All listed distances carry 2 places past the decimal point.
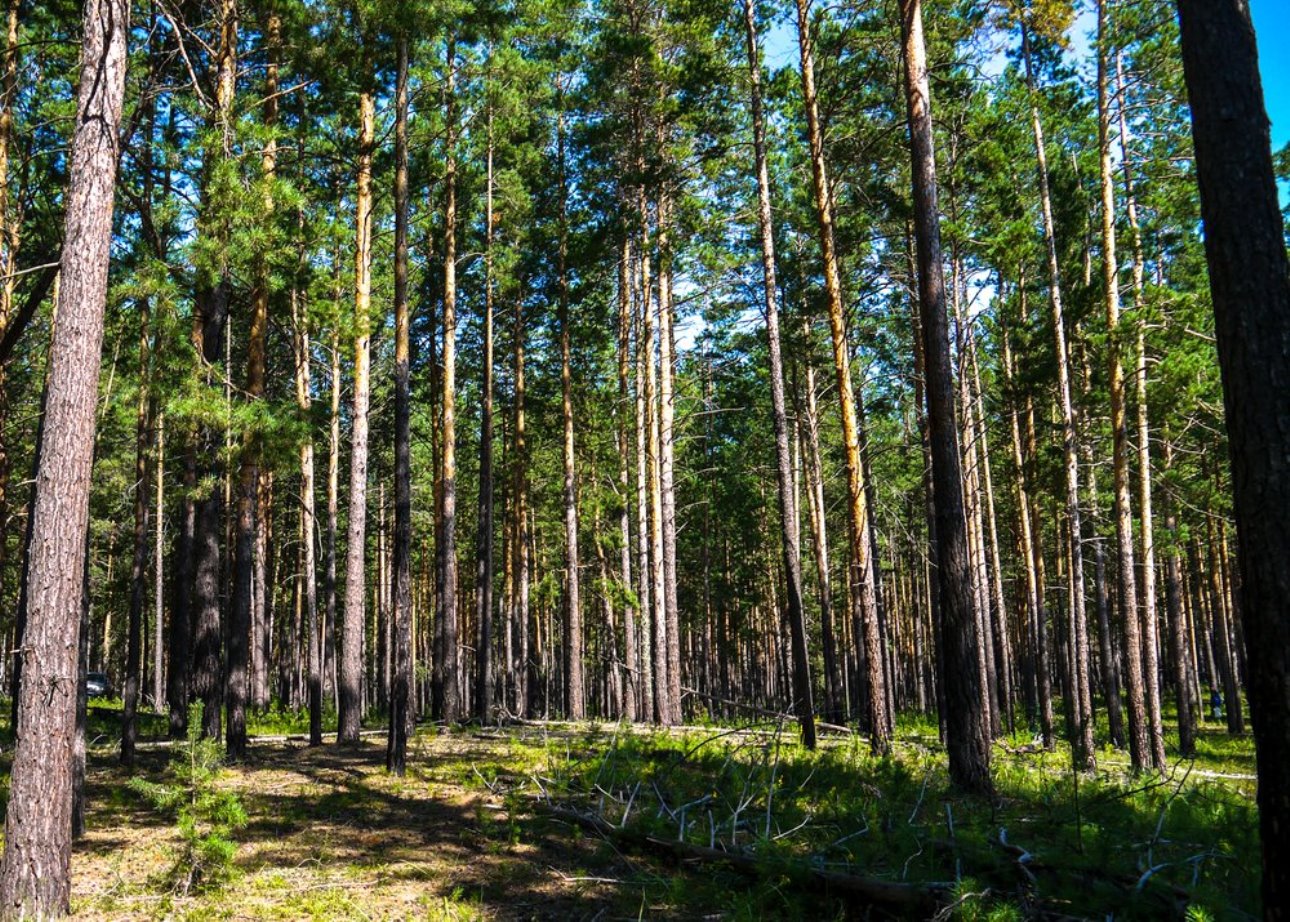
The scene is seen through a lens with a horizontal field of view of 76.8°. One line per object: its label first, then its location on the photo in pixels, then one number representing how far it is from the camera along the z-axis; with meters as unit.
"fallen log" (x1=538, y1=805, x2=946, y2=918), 4.86
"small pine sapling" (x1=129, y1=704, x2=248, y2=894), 6.18
